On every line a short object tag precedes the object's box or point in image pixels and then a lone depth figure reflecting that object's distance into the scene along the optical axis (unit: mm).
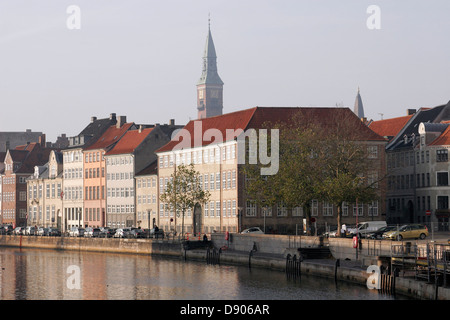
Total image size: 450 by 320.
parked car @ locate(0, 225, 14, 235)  152012
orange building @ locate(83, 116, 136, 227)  155625
